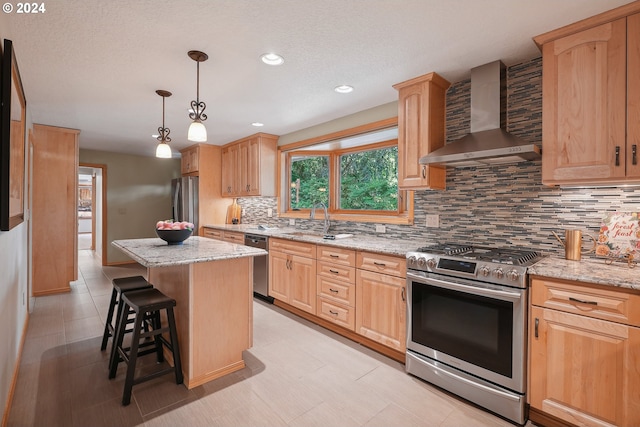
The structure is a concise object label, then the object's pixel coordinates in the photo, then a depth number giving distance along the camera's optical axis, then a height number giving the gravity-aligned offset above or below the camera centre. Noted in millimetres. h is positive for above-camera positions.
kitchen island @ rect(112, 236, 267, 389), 2141 -666
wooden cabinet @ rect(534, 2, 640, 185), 1736 +670
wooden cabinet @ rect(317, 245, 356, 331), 2869 -707
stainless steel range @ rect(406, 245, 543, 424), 1840 -727
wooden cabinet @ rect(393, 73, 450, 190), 2621 +729
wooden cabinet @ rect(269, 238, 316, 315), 3271 -691
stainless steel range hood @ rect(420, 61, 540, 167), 2178 +606
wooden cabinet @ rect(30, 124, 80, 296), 4262 +9
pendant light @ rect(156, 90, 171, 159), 2994 +597
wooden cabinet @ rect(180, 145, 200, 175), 5574 +942
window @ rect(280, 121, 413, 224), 3514 +442
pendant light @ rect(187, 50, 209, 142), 2262 +626
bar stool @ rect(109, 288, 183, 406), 1948 -855
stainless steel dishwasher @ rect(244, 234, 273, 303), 3863 -737
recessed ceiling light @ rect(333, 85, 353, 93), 2852 +1138
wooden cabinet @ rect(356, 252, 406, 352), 2482 -734
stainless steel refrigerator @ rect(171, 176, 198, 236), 5504 +185
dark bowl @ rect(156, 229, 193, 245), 2555 -205
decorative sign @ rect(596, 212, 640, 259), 1909 -142
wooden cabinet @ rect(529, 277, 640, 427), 1545 -743
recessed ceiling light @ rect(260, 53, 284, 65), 2275 +1133
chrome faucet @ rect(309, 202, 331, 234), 3796 -72
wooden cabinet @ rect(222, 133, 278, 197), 4664 +701
